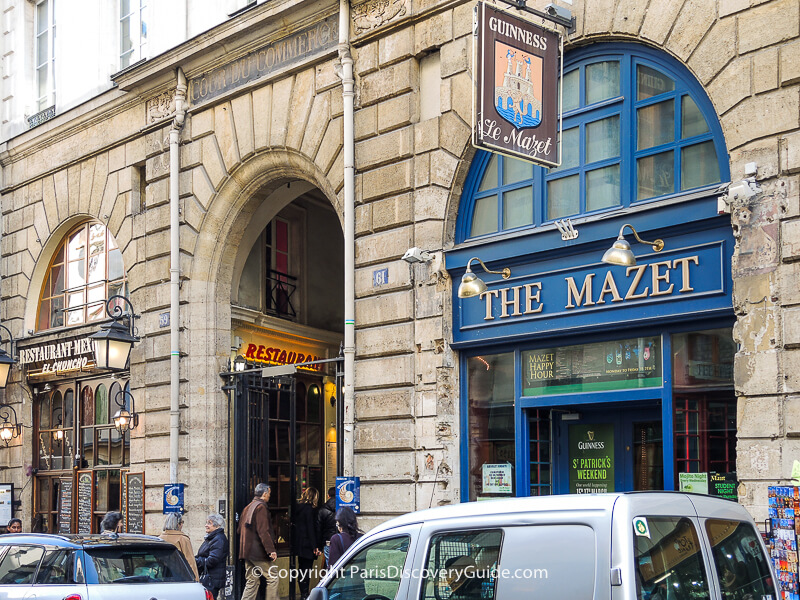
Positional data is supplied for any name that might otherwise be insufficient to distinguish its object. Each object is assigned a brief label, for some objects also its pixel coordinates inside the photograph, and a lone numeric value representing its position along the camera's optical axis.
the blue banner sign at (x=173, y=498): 16.03
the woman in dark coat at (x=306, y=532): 15.63
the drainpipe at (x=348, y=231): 13.79
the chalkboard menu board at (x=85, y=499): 19.02
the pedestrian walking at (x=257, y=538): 13.66
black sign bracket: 11.66
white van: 5.55
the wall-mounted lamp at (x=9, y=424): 20.67
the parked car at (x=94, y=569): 9.86
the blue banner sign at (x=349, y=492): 13.37
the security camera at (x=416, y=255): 13.04
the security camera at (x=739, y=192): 9.80
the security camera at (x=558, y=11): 11.72
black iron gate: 15.90
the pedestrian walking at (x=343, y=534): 11.05
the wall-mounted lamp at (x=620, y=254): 10.03
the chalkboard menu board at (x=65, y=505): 19.61
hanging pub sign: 10.68
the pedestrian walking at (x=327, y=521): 15.64
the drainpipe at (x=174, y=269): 16.44
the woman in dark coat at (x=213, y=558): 12.45
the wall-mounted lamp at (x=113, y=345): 16.81
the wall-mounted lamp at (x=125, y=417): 17.47
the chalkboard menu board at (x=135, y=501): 17.17
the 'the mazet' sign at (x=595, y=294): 10.34
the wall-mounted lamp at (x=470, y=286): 11.73
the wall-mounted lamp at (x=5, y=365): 20.25
